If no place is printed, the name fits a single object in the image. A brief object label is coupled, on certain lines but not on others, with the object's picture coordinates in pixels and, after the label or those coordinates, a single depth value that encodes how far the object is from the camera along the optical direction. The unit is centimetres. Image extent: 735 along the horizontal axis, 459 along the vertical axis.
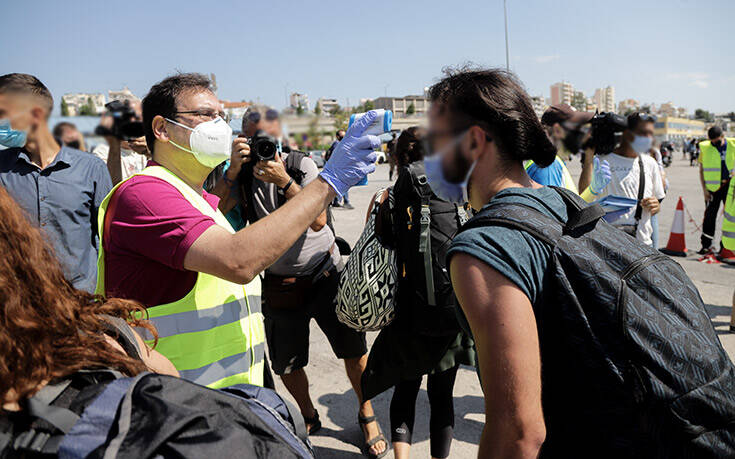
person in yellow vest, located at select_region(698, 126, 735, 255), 747
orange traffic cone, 746
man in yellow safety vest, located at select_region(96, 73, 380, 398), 156
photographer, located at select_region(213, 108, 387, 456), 309
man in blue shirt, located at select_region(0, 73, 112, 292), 289
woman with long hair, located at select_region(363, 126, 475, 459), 239
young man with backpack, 108
